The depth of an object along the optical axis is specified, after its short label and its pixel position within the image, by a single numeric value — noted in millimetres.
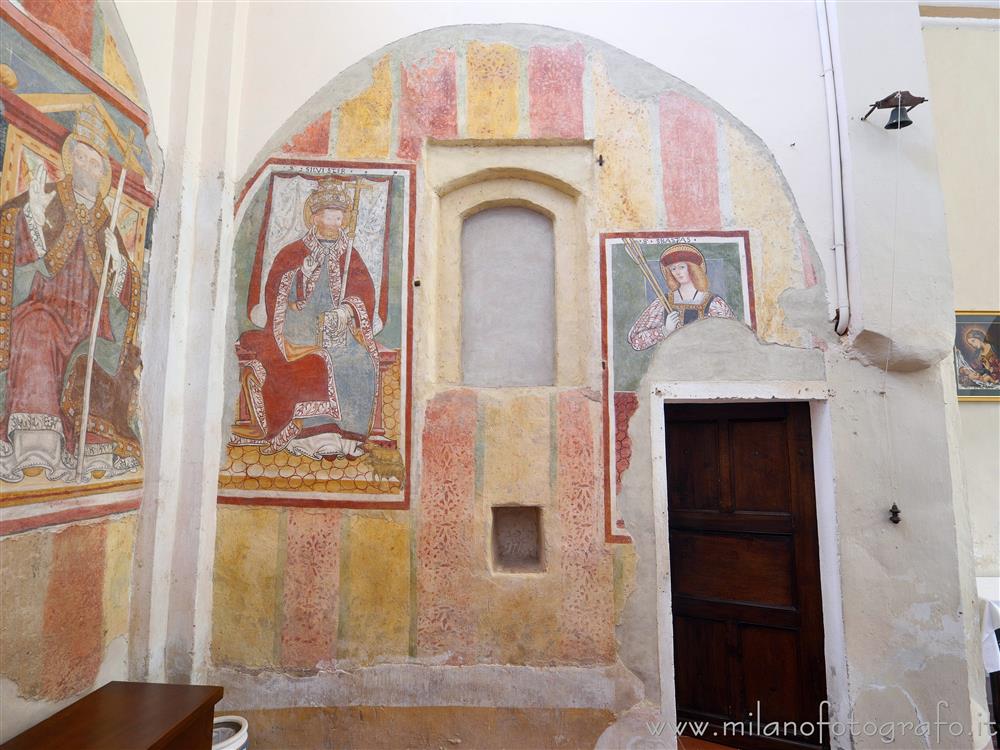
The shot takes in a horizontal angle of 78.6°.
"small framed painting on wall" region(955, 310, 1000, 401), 4977
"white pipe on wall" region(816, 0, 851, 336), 3664
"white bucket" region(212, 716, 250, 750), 3330
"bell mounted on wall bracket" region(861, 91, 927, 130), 3539
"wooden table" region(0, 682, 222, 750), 2354
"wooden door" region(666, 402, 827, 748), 3709
